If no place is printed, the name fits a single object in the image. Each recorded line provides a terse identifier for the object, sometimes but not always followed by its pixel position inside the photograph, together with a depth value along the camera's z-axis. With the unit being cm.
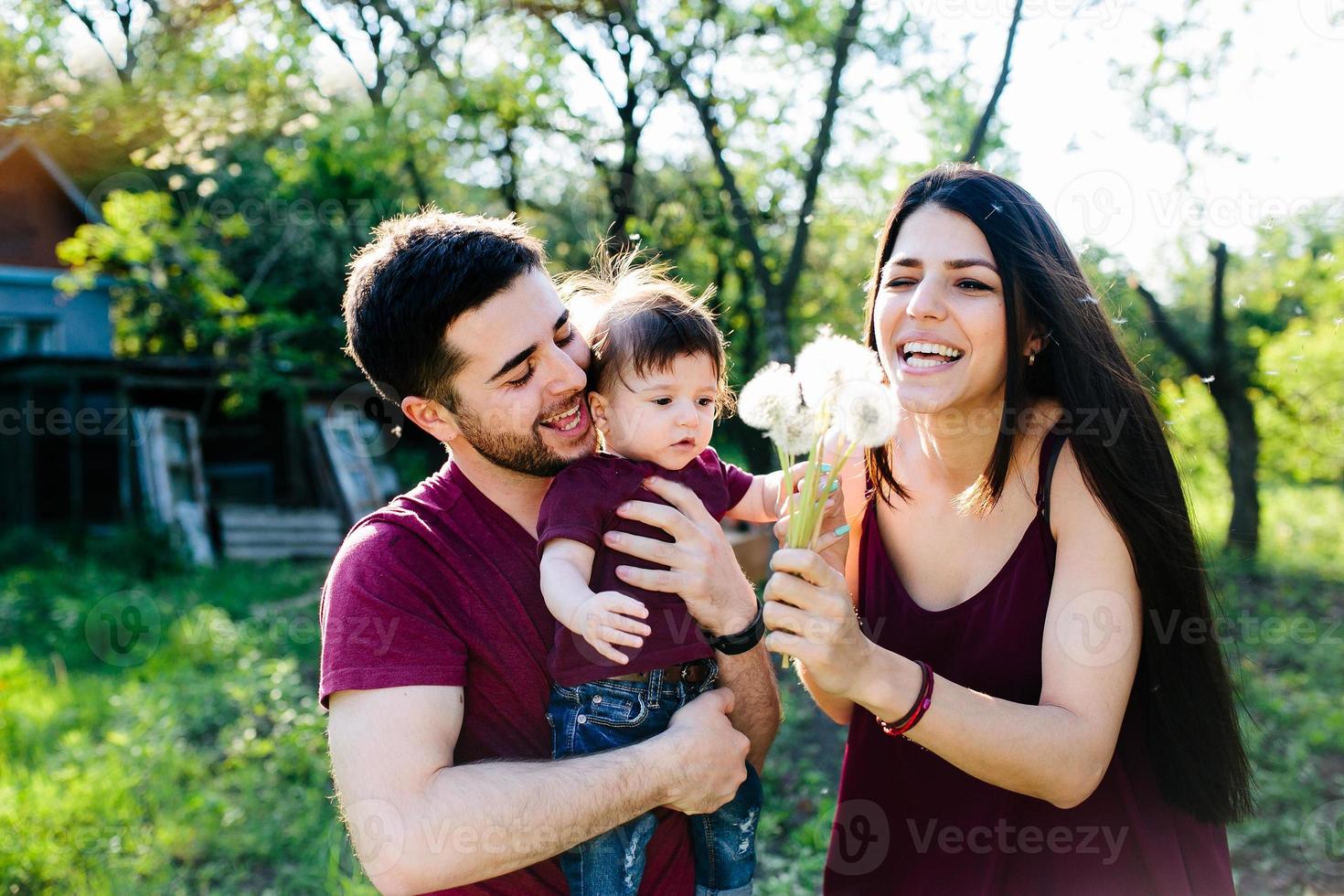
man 192
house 1233
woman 209
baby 209
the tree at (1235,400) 977
